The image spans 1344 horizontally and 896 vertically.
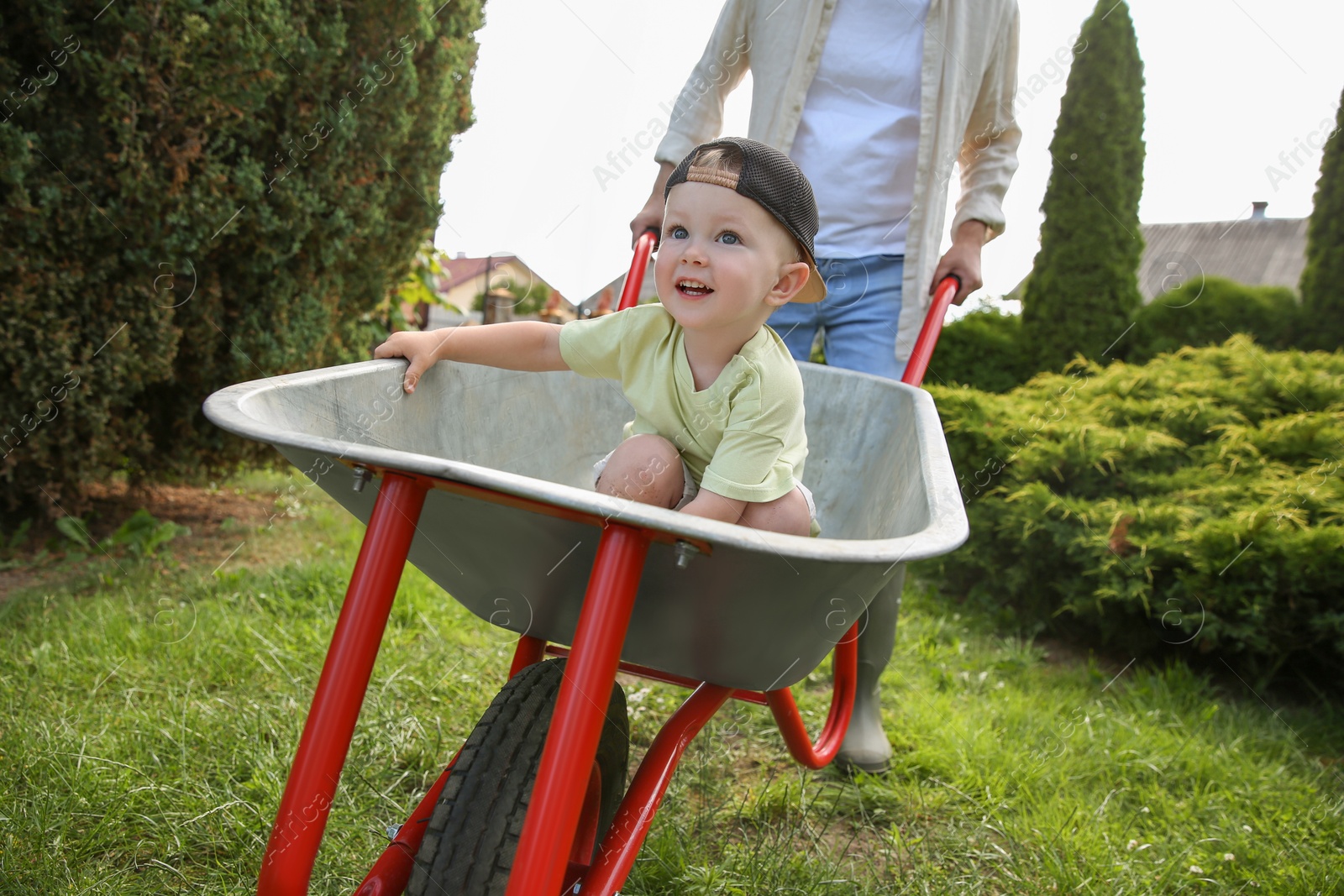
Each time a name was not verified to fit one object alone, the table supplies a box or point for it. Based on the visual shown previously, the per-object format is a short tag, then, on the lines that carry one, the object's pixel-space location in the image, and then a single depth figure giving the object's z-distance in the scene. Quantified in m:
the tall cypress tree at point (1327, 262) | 6.39
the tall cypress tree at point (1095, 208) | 6.57
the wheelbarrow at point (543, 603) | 0.87
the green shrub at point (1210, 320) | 6.82
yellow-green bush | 2.77
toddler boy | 1.22
